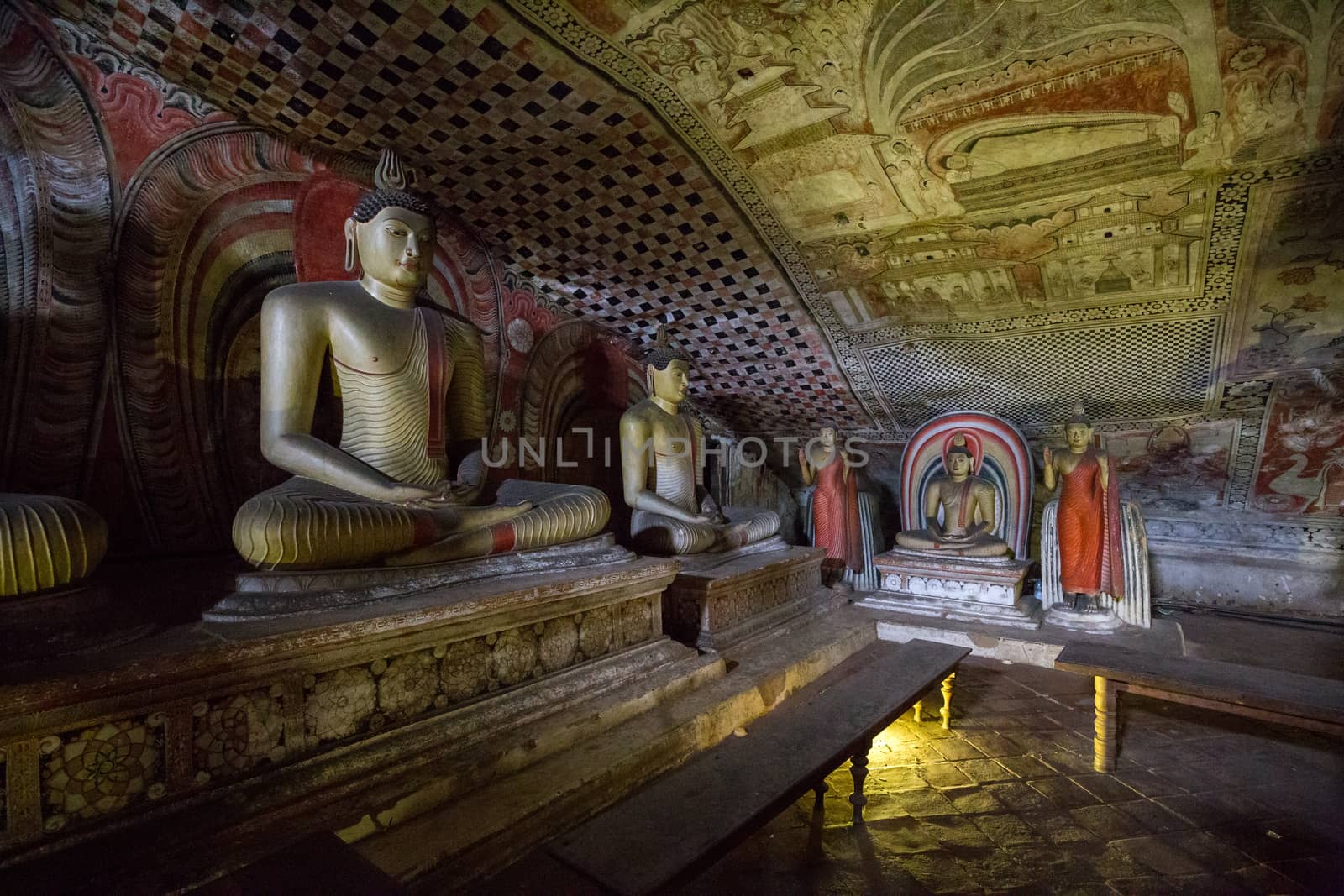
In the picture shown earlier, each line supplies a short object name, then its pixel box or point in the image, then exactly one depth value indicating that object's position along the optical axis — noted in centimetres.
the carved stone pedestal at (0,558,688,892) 135
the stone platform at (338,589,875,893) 161
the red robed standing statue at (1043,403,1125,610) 459
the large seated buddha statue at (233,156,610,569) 227
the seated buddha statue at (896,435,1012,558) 512
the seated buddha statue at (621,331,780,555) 374
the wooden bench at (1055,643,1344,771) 247
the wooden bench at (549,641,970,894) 156
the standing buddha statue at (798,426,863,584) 559
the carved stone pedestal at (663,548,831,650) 317
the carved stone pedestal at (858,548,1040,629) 473
